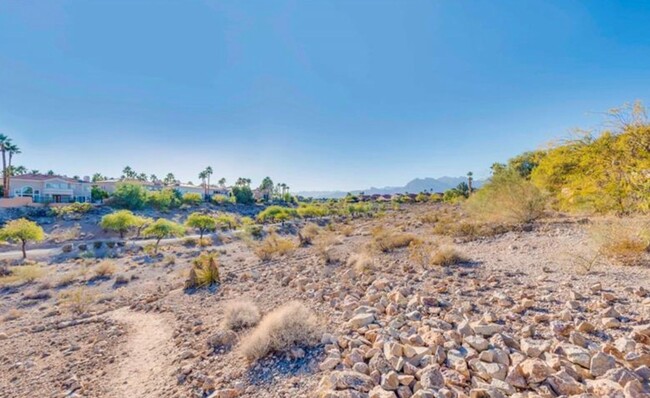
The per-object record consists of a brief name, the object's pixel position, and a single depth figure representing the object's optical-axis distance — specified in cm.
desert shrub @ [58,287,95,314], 1109
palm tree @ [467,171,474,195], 6129
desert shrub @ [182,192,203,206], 6134
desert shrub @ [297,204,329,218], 5209
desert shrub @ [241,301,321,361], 495
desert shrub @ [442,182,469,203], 6381
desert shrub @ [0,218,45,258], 2389
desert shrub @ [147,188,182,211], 5332
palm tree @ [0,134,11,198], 4797
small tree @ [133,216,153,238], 3370
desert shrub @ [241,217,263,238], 3306
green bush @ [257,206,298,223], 4352
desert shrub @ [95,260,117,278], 1806
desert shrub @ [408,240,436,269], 962
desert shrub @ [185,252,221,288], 1176
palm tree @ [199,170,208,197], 8838
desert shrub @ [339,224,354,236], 2390
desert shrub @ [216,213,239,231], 4284
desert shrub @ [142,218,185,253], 2864
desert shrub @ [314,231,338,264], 1248
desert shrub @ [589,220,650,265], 750
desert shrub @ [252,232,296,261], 1690
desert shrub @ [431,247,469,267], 920
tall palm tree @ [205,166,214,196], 8888
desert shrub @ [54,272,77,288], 1655
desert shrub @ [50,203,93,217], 4222
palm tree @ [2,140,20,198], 4845
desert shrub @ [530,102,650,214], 844
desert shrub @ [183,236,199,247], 3049
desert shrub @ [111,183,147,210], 5097
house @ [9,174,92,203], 5291
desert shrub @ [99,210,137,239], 3167
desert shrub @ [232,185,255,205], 7238
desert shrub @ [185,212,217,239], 3197
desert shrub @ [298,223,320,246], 2107
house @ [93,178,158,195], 7038
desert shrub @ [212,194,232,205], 6682
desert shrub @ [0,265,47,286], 1727
